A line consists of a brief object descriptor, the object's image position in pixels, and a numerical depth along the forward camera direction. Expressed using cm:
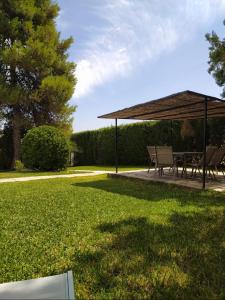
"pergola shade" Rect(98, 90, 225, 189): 580
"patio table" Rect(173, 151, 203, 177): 722
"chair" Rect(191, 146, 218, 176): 651
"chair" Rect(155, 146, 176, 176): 688
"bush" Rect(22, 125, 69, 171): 1115
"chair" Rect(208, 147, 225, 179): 666
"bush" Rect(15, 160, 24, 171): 1287
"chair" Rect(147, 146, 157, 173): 761
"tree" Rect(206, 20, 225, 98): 1017
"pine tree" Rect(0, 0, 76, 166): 1423
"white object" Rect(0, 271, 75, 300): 159
